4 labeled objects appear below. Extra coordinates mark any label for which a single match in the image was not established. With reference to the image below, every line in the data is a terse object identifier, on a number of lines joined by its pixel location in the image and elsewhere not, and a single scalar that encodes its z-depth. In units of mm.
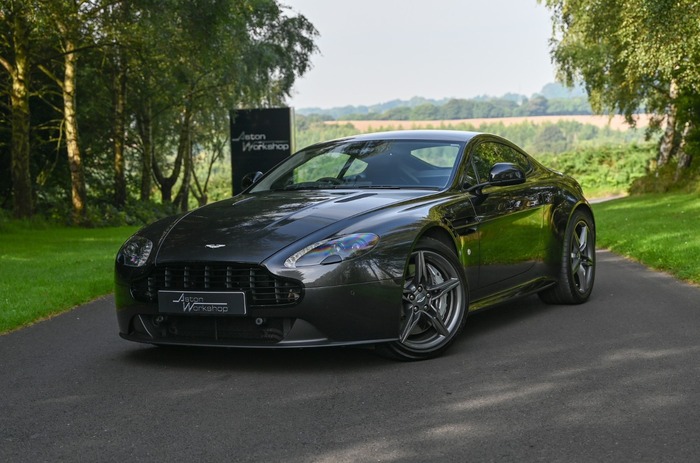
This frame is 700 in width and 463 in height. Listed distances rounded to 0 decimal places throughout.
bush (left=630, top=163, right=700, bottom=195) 33531
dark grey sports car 6023
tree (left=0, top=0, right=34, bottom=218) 25375
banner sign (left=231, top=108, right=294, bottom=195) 31406
